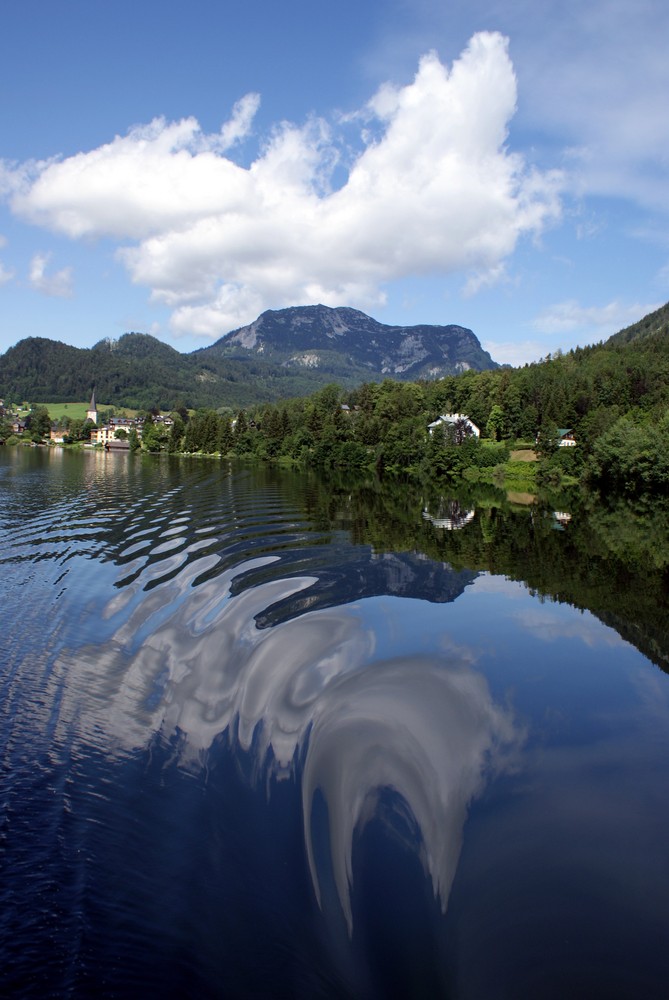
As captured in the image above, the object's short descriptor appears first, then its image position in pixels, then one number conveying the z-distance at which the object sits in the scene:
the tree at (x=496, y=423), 102.19
